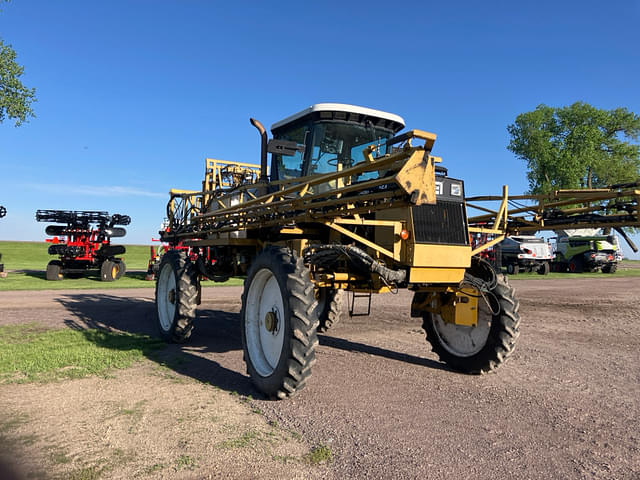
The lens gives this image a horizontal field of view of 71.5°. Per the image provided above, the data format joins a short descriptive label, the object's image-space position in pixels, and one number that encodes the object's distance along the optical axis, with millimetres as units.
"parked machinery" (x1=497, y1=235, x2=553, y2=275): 25750
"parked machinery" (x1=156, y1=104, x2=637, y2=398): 4109
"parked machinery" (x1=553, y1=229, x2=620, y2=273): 28672
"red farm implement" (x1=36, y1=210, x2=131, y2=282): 18766
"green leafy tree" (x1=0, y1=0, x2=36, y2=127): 22375
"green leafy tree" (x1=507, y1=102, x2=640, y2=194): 37281
